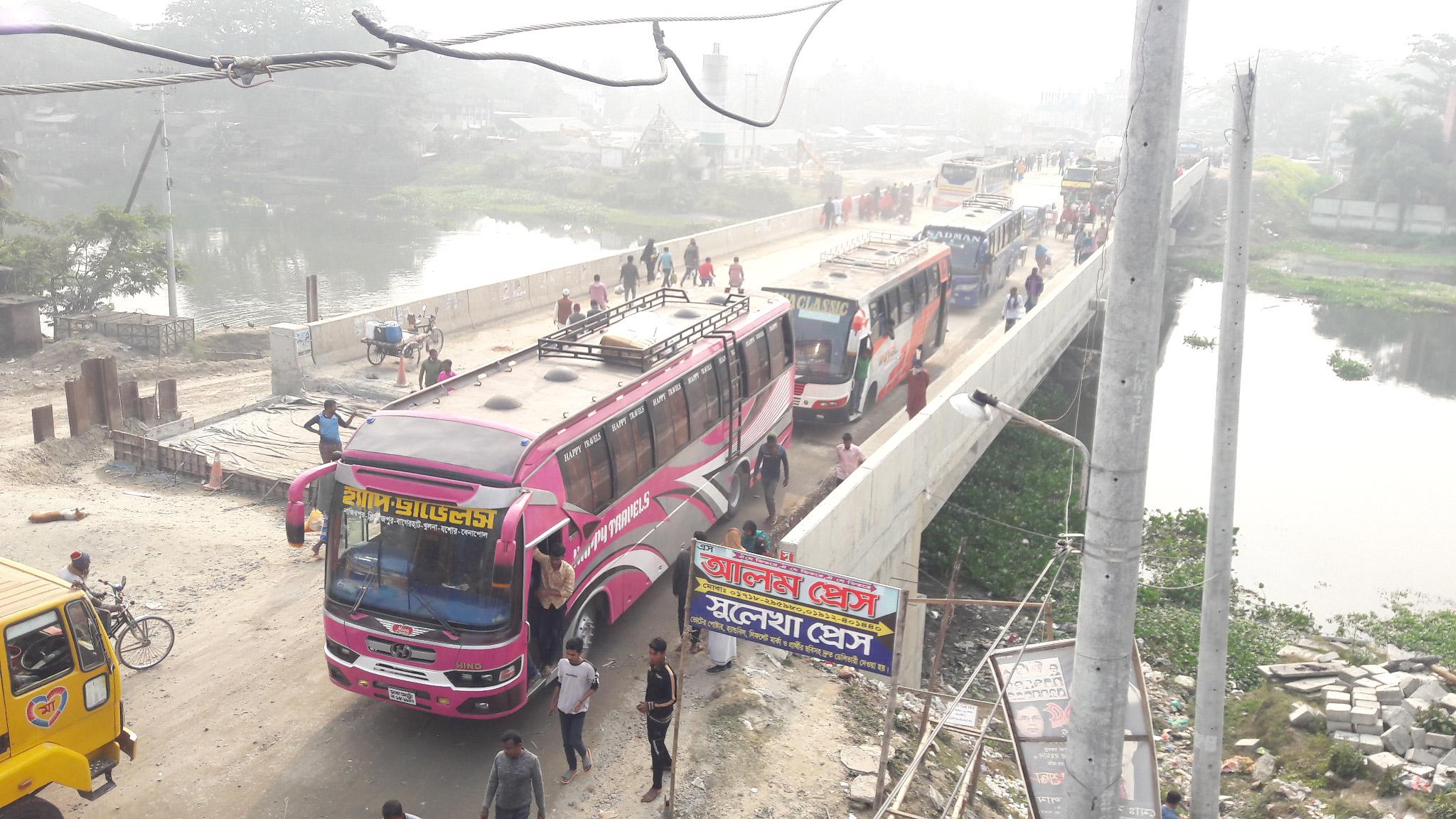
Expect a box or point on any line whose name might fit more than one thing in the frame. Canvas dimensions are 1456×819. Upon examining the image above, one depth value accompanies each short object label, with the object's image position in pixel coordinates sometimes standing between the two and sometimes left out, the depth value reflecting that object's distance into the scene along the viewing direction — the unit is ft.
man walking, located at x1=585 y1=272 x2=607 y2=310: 78.59
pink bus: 28.94
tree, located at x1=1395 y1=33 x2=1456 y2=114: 269.64
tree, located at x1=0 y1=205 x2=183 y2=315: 95.86
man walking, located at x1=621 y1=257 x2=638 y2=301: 87.40
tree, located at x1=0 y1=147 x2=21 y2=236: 110.01
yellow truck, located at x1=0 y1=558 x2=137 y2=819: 24.30
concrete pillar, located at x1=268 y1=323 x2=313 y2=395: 64.13
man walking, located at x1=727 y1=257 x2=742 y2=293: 89.35
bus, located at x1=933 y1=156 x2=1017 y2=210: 174.29
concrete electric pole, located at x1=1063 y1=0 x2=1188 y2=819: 18.42
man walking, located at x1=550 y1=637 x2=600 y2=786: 28.14
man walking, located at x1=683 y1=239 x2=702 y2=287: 97.84
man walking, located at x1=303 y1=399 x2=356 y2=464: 48.19
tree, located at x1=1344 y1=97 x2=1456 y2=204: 227.40
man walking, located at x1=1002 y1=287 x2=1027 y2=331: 83.61
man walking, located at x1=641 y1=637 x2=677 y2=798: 28.17
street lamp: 22.57
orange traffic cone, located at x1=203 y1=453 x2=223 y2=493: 50.44
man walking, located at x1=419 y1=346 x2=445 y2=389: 56.44
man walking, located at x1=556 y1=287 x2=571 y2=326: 76.02
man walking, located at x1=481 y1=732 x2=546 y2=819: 25.07
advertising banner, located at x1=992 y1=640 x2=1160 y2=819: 23.31
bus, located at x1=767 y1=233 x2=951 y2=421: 59.82
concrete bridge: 42.29
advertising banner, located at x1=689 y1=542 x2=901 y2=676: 26.25
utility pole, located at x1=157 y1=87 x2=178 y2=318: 93.45
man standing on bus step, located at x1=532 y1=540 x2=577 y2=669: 30.14
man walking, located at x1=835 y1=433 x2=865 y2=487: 49.50
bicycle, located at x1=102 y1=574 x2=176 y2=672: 34.37
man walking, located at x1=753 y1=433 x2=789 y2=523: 47.01
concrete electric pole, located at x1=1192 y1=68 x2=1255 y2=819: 29.22
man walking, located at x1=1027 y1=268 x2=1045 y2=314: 90.63
